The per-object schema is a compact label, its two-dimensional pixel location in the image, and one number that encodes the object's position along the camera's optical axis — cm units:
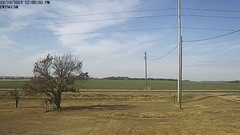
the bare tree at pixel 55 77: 2358
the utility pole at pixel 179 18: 2762
